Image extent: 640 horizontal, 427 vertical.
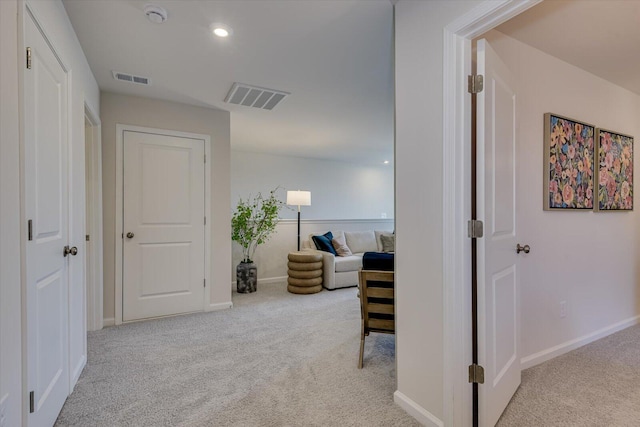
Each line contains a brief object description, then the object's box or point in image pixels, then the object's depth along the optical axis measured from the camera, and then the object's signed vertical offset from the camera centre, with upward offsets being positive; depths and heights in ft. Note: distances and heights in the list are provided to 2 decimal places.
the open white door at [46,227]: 4.49 -0.19
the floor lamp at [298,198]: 16.94 +0.85
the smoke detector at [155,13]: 6.16 +3.97
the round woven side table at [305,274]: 14.79 -2.78
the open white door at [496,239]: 4.99 -0.44
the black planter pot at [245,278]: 14.74 -2.94
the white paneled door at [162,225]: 10.77 -0.36
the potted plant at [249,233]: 14.79 -0.92
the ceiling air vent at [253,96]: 9.91 +3.87
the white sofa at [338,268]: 15.43 -2.68
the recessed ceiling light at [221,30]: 6.76 +3.97
